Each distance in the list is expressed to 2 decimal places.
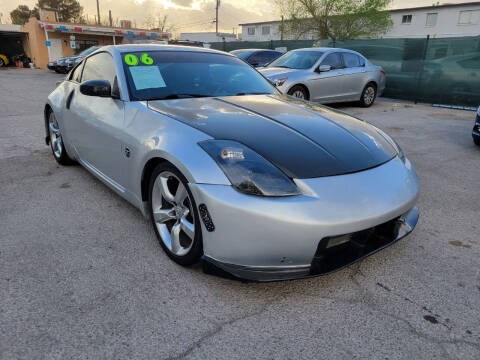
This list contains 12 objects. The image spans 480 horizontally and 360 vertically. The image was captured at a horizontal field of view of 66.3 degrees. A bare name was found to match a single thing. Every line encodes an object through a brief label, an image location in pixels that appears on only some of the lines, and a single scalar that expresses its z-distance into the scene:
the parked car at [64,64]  20.12
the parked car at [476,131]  5.49
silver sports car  1.87
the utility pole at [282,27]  36.50
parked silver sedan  8.24
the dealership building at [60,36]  28.69
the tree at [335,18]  35.06
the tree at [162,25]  69.64
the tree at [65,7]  59.35
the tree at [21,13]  62.31
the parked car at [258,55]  11.27
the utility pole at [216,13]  58.59
